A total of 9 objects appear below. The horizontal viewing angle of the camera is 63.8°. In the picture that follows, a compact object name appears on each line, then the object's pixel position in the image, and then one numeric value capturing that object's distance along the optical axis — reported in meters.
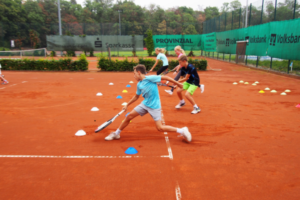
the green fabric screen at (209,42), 27.32
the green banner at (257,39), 16.09
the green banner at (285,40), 12.91
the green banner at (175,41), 29.98
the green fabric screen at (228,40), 20.76
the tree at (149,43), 30.59
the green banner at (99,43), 28.19
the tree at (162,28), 34.03
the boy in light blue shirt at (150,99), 4.53
